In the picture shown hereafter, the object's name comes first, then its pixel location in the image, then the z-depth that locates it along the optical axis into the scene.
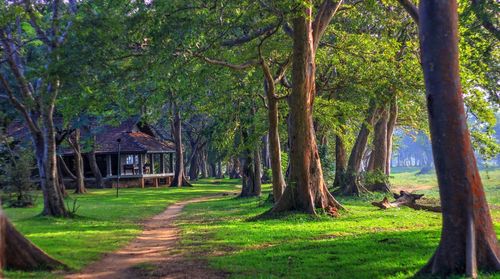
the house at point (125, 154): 44.66
